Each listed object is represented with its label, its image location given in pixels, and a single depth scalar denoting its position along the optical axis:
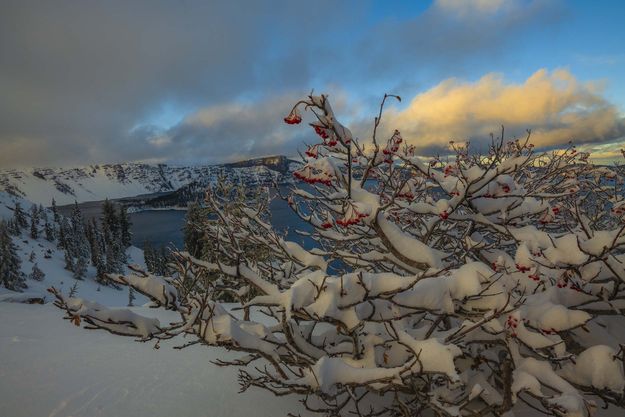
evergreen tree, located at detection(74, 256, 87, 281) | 61.92
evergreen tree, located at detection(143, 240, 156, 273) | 67.91
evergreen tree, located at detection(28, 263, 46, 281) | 56.41
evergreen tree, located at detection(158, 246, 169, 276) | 64.41
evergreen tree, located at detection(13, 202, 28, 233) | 78.40
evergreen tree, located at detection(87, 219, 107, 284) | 64.56
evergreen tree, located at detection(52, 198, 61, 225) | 85.83
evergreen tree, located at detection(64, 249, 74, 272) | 65.25
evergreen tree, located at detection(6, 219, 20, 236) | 72.00
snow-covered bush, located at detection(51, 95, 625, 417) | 2.69
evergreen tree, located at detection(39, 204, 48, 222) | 88.04
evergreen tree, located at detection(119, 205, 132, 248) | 86.81
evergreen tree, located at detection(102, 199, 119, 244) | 81.64
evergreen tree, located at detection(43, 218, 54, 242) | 78.88
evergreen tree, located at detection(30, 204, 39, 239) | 78.24
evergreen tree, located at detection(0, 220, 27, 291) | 46.53
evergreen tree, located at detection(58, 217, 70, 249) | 74.38
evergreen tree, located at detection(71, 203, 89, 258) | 74.38
